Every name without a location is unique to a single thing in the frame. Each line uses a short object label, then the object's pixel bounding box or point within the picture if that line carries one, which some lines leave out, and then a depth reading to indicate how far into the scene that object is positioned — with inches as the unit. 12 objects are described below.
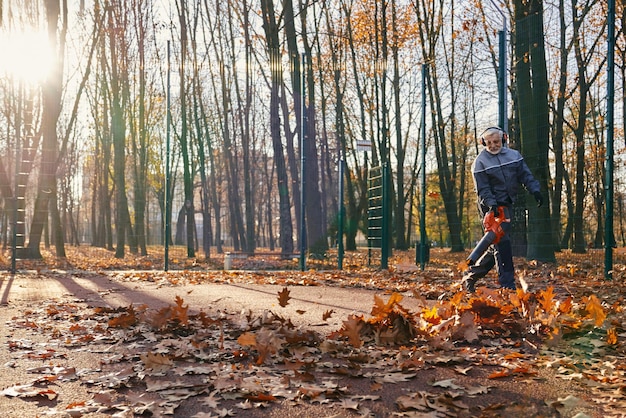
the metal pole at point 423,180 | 478.0
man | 267.9
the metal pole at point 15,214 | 482.9
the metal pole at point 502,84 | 394.9
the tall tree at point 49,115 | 659.4
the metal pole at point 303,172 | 491.2
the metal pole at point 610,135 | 346.0
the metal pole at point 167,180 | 523.8
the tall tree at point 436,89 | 696.4
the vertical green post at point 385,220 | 488.7
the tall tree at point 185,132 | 834.8
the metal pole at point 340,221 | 514.9
